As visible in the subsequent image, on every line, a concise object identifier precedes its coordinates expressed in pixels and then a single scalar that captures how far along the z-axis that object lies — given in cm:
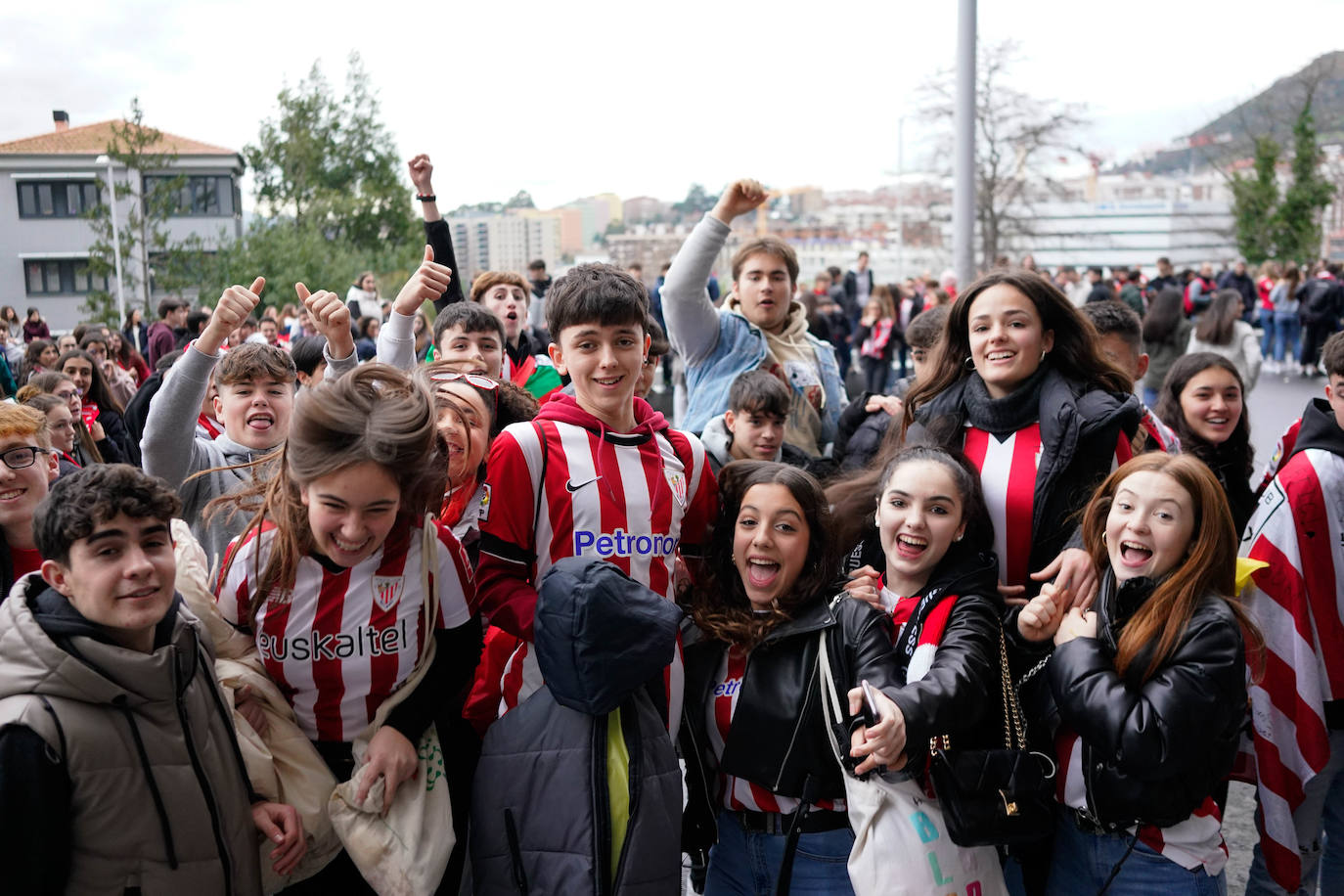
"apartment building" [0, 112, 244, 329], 4322
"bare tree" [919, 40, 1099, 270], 3241
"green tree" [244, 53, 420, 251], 4216
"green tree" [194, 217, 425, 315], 3027
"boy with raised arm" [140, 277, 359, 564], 278
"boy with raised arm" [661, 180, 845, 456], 429
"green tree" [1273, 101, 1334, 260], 3212
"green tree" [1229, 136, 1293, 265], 3403
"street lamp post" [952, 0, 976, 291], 712
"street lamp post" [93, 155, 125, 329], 2734
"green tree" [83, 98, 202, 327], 2788
